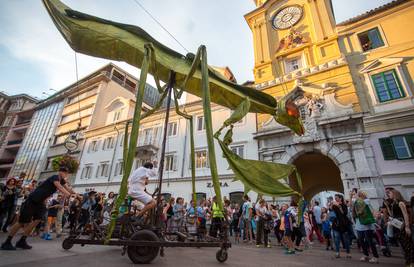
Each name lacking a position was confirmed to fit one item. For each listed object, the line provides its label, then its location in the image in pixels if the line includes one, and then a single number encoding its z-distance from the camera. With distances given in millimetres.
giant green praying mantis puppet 3293
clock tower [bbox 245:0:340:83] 15323
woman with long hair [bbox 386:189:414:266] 4062
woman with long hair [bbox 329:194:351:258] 5703
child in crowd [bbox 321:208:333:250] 7719
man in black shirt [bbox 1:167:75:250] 3936
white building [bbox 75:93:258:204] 15853
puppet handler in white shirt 4047
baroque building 11031
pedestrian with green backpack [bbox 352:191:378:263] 5004
